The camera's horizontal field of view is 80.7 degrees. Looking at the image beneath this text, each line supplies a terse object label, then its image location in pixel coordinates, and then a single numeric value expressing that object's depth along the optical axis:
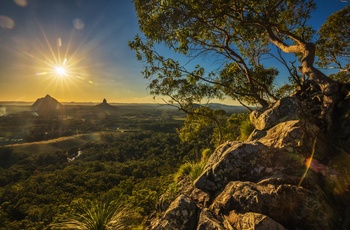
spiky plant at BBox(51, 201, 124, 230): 6.03
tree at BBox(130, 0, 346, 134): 7.21
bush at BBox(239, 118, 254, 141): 9.93
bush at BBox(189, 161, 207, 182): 8.44
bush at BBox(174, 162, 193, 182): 11.14
